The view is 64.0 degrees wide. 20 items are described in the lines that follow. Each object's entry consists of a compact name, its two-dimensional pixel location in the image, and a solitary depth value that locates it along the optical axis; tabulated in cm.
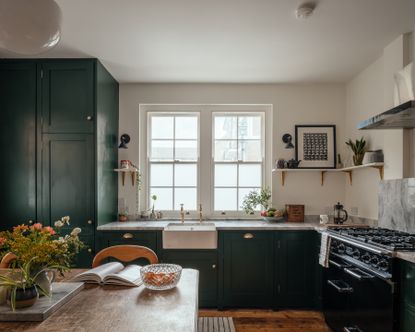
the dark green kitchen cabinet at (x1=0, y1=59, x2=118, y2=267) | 324
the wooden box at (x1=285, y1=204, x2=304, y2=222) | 387
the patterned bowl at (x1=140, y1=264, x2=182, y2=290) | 164
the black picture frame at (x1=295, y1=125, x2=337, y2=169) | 399
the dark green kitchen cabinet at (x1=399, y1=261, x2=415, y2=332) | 189
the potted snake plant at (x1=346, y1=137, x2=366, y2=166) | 345
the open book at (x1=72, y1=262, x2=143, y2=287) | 172
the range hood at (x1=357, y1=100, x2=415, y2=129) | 209
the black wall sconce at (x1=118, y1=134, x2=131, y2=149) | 398
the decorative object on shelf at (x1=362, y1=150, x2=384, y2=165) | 310
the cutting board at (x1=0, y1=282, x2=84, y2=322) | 128
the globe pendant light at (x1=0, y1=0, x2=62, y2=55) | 123
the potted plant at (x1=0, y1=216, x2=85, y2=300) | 139
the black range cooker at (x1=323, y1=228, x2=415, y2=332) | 206
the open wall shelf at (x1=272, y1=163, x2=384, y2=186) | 384
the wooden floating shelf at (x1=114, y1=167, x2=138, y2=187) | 394
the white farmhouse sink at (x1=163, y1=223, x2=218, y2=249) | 338
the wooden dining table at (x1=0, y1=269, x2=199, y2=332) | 122
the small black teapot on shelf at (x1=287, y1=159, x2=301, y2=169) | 389
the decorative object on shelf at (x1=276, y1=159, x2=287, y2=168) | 390
